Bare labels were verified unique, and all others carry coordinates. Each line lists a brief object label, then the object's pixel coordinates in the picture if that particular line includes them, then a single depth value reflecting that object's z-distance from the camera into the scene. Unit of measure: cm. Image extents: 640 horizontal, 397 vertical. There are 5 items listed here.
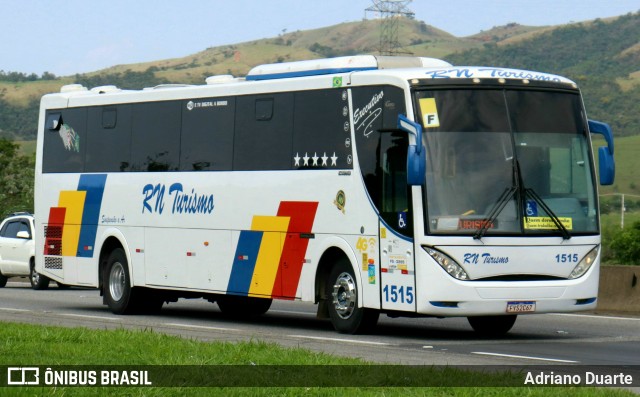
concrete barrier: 2289
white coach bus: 1667
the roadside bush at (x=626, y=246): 8050
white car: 3553
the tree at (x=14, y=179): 6631
